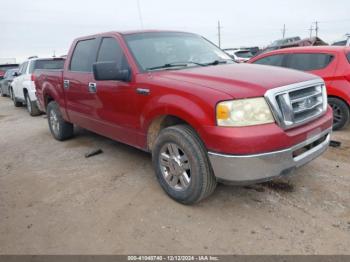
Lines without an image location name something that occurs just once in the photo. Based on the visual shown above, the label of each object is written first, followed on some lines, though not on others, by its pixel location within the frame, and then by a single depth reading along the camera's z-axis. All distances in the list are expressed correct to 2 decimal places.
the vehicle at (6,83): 13.27
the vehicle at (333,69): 5.35
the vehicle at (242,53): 18.48
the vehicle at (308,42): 14.34
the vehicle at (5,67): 19.73
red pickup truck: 2.63
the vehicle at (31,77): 8.88
